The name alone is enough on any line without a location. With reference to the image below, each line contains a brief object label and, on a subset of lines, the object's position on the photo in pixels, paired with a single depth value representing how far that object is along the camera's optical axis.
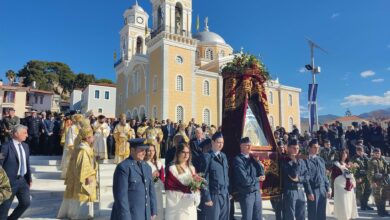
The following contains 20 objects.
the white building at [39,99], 42.28
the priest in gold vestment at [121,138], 10.35
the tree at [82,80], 55.38
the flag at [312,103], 17.97
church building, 31.84
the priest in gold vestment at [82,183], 5.95
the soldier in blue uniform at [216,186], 4.88
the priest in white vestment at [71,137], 8.90
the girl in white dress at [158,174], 5.56
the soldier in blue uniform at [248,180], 5.23
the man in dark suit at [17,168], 5.07
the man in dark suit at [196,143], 6.78
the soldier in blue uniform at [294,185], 5.77
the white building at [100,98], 46.28
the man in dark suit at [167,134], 13.48
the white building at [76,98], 50.56
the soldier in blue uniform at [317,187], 6.17
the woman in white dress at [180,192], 4.58
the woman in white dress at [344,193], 6.90
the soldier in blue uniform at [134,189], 3.81
